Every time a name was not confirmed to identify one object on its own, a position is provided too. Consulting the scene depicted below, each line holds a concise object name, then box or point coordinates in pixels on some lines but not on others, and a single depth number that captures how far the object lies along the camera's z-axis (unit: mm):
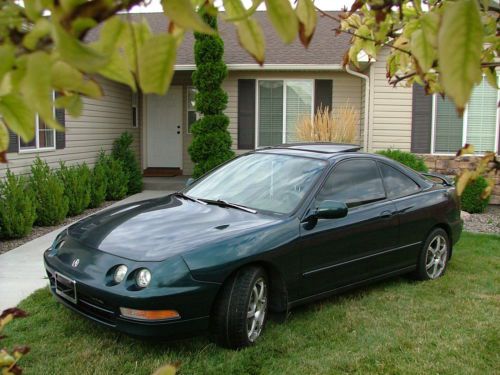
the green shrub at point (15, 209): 7980
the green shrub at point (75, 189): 10242
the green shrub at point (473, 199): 11109
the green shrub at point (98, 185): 11289
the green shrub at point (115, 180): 12258
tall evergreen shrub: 12188
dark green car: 3922
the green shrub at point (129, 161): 13219
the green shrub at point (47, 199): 9172
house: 12188
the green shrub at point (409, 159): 11453
